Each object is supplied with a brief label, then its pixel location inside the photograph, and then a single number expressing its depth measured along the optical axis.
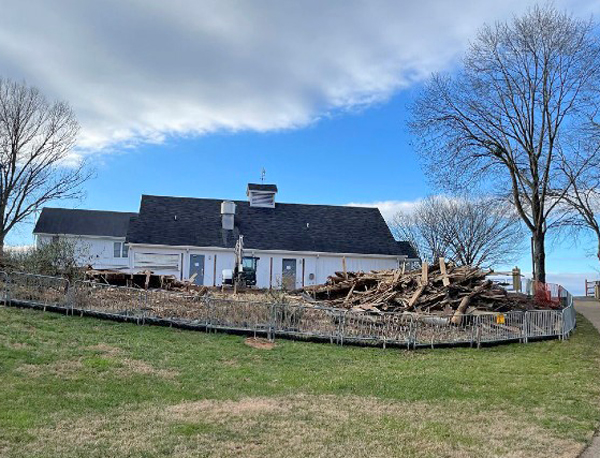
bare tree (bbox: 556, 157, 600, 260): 30.02
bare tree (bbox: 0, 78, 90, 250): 34.19
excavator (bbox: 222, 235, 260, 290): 26.84
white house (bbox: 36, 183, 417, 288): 31.12
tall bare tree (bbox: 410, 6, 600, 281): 27.67
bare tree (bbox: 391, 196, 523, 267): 46.38
